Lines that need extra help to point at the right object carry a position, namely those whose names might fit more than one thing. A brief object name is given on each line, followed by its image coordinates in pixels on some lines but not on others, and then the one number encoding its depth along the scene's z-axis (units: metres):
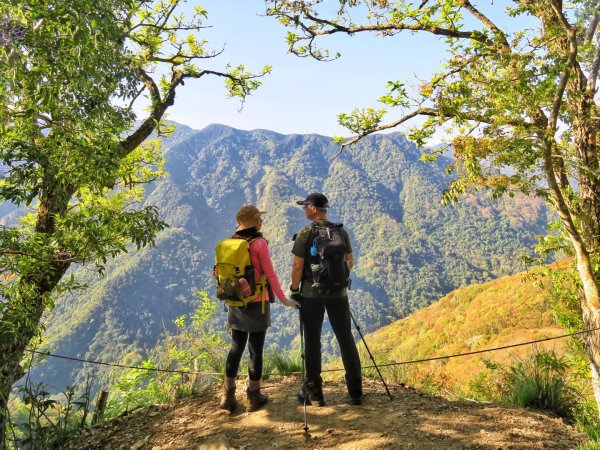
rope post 5.33
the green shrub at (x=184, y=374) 5.80
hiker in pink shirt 4.11
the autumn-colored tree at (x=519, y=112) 4.07
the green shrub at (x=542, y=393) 4.50
